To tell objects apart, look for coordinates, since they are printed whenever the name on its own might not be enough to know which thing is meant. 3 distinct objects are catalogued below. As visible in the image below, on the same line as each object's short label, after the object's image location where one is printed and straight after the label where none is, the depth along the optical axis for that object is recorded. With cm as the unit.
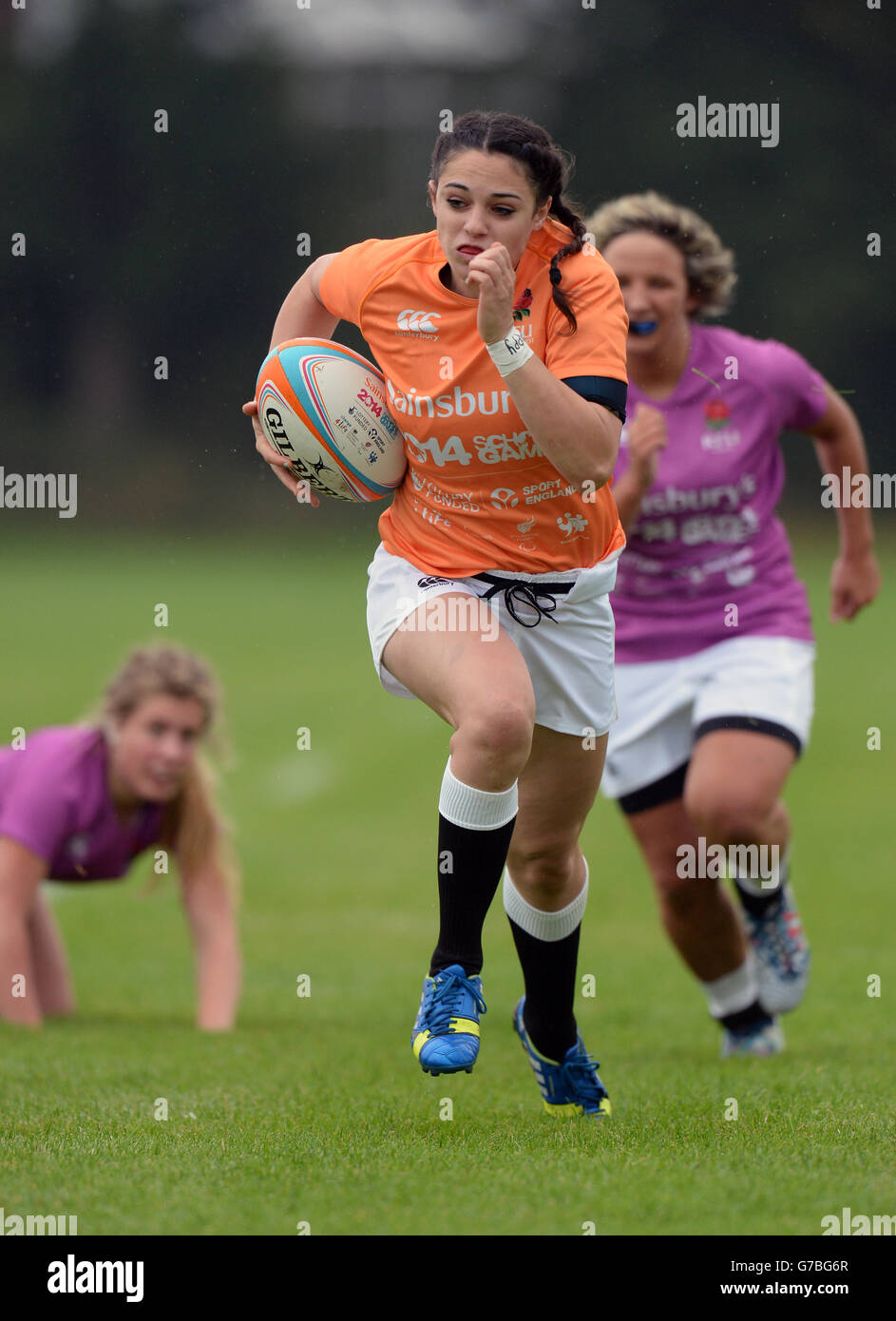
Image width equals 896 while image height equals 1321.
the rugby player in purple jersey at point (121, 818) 1154
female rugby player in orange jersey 686
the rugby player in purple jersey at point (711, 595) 1036
